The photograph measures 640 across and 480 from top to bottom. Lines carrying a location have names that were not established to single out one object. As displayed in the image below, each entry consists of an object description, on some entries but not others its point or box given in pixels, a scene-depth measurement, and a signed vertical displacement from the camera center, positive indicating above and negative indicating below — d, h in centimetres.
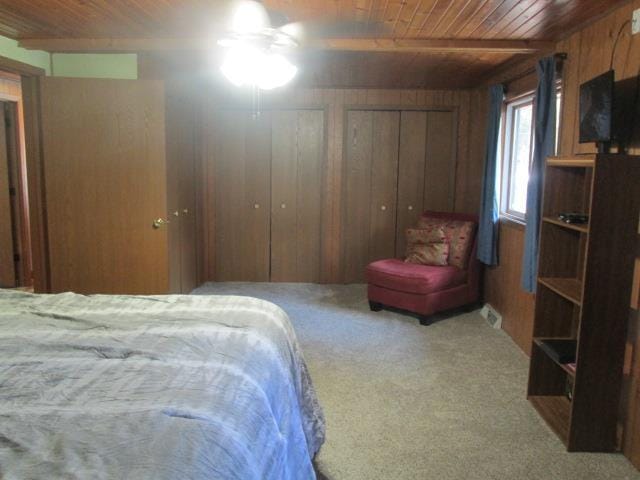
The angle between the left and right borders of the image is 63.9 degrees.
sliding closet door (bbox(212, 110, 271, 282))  546 -28
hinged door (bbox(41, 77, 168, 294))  354 -13
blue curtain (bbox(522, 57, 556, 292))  323 +14
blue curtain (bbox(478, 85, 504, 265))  427 -16
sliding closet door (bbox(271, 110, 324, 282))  545 -27
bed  115 -62
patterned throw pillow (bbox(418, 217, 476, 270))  459 -61
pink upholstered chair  423 -97
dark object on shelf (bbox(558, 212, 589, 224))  254 -22
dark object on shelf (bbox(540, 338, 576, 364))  258 -91
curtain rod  325 +74
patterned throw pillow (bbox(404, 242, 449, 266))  461 -75
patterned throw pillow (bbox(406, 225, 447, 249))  468 -59
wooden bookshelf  228 -58
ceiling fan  222 +54
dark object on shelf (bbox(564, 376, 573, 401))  281 -119
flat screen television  238 +31
